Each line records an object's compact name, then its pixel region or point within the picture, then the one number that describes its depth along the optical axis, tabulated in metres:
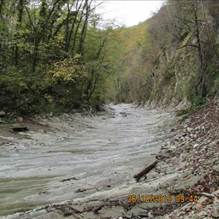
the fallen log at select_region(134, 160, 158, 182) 5.92
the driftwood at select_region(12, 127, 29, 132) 11.93
